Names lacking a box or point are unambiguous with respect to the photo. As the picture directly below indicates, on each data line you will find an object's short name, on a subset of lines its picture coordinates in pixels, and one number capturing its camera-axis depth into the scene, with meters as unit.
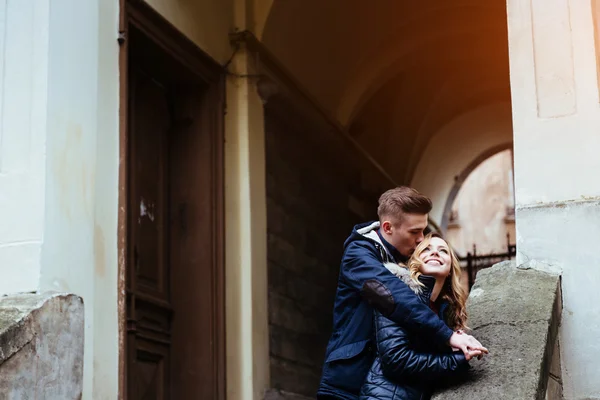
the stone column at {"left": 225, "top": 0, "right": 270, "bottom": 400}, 7.21
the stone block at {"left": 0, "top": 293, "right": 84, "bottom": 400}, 4.85
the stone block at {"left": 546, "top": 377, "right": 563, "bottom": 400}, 4.48
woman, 3.77
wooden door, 6.95
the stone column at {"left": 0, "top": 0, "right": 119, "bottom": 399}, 5.39
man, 3.80
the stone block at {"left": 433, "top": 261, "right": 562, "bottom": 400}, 3.75
